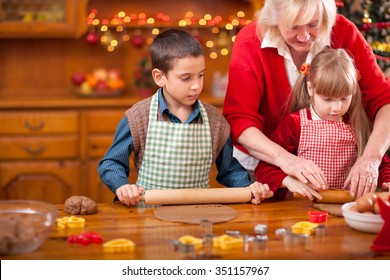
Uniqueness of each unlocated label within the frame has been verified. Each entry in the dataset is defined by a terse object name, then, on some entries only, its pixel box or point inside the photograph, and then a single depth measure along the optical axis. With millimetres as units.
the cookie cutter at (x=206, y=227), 2306
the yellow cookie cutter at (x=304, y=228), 2314
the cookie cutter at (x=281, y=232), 2297
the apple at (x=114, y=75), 5102
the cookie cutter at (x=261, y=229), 2291
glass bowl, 2136
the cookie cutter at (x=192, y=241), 2188
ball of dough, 2473
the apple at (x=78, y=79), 5016
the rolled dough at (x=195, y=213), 2409
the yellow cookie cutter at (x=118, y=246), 2172
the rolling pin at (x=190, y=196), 2524
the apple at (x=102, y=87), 4998
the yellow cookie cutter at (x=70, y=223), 2356
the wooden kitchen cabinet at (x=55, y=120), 4802
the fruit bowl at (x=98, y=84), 4994
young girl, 2721
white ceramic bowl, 2289
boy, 2660
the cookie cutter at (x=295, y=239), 2235
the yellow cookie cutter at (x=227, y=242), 2194
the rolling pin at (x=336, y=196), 2564
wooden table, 2154
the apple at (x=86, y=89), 4985
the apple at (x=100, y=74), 5063
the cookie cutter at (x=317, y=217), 2421
